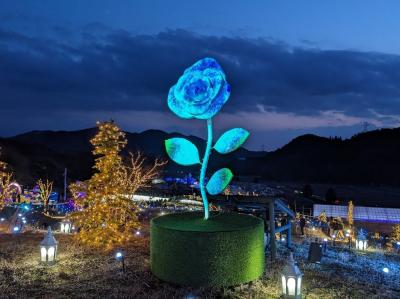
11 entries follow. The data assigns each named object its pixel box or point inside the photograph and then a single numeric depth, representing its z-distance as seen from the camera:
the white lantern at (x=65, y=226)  18.55
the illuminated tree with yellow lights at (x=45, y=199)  26.04
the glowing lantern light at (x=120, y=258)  11.04
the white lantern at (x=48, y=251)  11.59
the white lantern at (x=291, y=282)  8.61
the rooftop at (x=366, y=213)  31.61
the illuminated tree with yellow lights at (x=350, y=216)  28.86
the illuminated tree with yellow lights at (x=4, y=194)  19.16
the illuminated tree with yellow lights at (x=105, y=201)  14.13
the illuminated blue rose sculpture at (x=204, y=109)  10.45
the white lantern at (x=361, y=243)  18.64
